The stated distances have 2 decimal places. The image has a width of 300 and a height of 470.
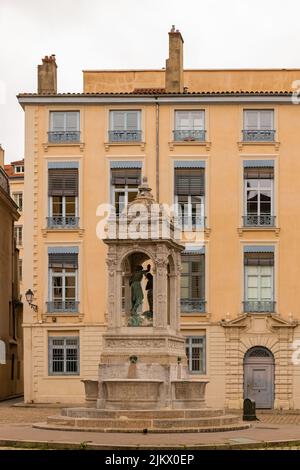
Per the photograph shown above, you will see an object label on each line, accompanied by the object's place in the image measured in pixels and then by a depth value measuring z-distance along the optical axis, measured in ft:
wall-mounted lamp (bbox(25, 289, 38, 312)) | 186.94
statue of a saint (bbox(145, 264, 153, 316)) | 129.81
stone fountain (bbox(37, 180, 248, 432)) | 117.50
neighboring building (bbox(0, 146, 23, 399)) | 212.84
